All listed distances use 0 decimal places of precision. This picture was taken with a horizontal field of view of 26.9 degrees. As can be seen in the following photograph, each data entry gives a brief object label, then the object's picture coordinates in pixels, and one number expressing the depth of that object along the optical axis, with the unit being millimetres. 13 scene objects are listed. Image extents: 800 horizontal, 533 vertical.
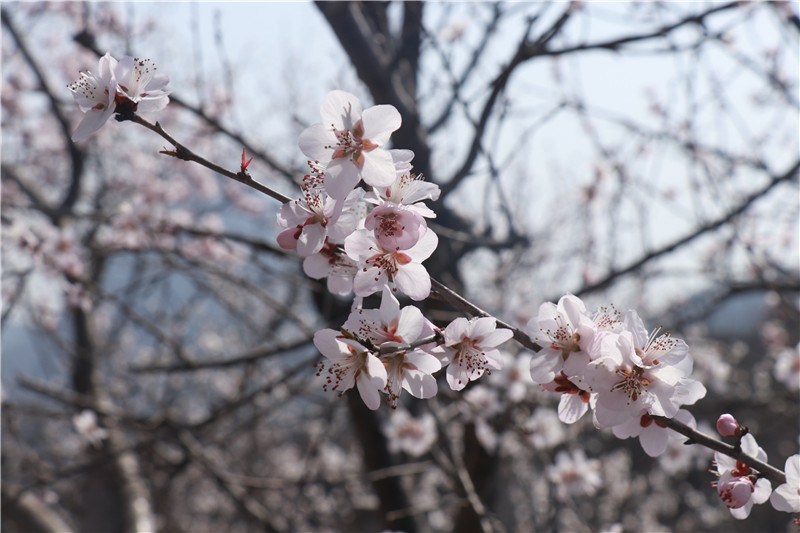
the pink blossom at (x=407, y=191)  670
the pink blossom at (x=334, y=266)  681
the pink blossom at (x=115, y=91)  671
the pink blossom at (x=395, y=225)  651
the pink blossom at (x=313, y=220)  659
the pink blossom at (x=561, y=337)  660
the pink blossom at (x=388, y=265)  653
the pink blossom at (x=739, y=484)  666
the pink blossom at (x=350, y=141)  655
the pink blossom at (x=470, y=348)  662
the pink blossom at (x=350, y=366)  649
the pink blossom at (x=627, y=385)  653
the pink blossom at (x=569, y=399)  674
